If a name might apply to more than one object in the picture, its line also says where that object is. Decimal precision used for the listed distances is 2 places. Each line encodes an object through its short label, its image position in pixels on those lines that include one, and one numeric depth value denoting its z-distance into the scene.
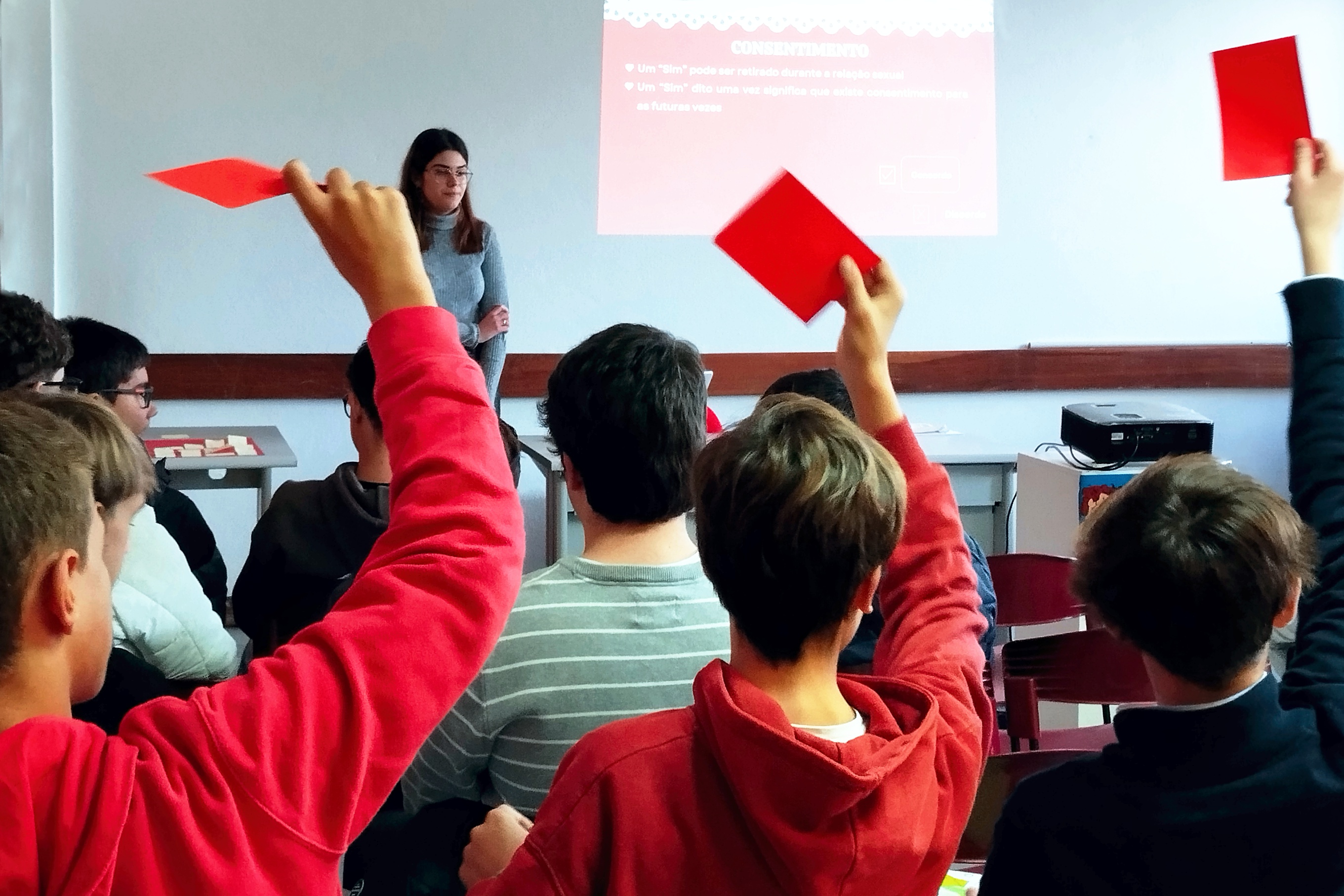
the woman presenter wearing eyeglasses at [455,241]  4.09
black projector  3.55
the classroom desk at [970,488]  4.02
